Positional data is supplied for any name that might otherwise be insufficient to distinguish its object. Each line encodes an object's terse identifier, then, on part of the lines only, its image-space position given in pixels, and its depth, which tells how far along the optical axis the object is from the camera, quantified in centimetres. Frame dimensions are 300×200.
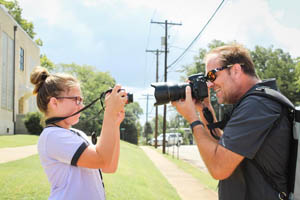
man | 164
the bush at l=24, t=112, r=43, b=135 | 2350
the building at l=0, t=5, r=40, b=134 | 2139
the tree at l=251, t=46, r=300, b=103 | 4394
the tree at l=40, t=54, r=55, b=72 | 4234
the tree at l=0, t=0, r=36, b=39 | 3718
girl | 180
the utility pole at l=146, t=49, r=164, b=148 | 3294
